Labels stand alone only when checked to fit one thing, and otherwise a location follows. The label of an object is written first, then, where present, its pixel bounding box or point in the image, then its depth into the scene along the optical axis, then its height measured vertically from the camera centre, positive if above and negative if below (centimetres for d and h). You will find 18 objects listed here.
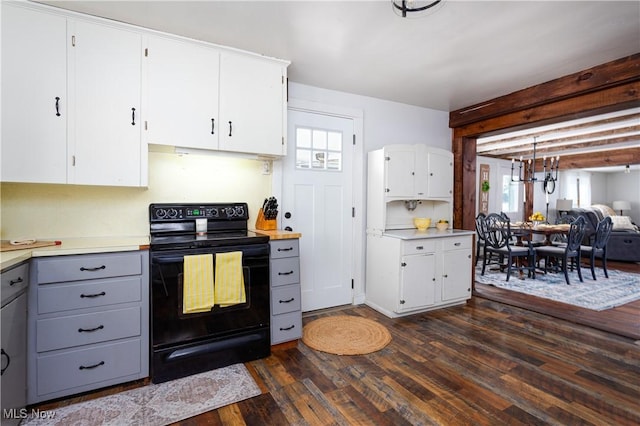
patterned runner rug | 170 -112
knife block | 281 -9
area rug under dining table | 385 -103
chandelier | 727 +114
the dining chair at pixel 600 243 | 503 -47
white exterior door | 323 +12
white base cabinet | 319 -62
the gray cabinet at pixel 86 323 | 177 -66
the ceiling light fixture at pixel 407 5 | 176 +122
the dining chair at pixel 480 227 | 538 -23
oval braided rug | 255 -108
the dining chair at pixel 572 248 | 471 -51
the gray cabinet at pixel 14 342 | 148 -66
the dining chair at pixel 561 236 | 688 -52
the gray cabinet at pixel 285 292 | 249 -63
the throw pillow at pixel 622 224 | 688 -21
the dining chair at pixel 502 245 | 491 -50
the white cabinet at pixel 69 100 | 191 +73
